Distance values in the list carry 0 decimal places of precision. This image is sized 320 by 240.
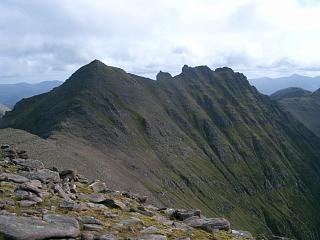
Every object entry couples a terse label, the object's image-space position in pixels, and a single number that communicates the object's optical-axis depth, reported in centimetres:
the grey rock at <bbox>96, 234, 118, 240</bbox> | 2376
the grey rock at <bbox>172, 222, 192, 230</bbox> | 3152
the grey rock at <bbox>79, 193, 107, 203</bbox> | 3512
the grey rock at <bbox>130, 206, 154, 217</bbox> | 3438
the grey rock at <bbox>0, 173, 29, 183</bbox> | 3548
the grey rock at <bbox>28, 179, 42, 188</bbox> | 3361
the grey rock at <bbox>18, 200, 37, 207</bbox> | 2809
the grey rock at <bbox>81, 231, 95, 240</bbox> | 2347
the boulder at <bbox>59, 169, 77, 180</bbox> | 4421
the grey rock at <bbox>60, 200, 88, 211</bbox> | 2939
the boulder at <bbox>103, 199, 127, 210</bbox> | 3434
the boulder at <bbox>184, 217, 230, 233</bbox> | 3269
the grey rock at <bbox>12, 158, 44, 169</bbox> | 4505
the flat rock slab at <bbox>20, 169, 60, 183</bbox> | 3811
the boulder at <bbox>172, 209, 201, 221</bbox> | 3550
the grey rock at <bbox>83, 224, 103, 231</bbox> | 2536
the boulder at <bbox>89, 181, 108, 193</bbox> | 4246
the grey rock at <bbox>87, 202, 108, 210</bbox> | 3218
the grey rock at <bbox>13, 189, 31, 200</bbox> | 2977
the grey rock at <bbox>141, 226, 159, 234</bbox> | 2731
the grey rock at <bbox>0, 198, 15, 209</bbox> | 2699
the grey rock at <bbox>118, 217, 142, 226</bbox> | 2828
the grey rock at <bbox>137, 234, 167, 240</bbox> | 2543
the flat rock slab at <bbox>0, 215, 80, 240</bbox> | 2198
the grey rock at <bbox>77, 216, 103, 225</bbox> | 2667
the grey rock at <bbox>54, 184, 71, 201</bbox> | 3299
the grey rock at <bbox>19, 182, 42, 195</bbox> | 3142
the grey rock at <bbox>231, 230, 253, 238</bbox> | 3462
